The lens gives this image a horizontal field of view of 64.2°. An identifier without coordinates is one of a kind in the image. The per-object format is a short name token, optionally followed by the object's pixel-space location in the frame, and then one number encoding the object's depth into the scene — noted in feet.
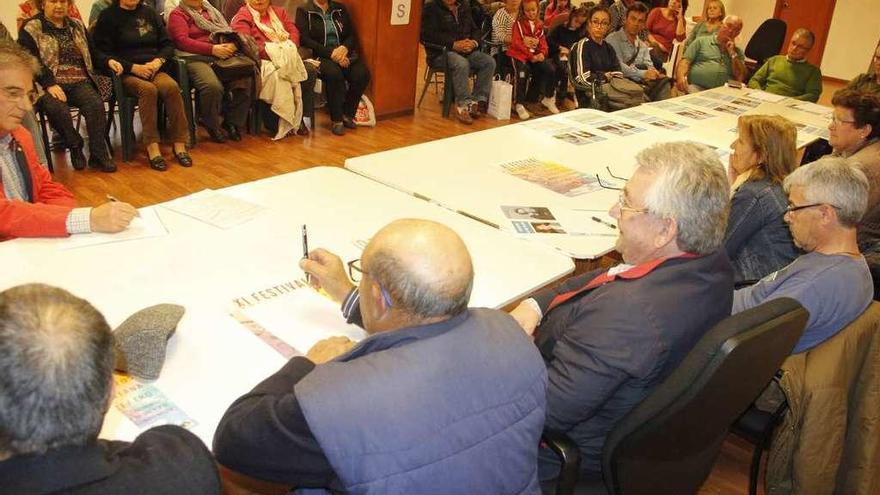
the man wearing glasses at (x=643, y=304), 5.27
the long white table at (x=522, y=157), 9.10
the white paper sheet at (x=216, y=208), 7.74
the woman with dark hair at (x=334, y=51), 19.52
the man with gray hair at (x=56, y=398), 3.06
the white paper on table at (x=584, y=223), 8.63
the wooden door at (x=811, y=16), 33.22
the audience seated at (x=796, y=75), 20.02
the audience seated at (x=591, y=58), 20.54
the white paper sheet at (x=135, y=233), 6.89
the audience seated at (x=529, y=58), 23.29
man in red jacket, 6.85
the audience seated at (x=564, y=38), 24.97
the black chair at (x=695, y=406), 4.90
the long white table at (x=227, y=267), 5.24
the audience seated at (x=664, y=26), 26.16
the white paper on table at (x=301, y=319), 5.83
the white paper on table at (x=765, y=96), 18.99
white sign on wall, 20.38
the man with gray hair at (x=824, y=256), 6.76
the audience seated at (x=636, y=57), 21.83
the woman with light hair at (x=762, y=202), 8.76
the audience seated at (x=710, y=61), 21.80
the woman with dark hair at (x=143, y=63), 15.56
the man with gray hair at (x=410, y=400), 3.76
